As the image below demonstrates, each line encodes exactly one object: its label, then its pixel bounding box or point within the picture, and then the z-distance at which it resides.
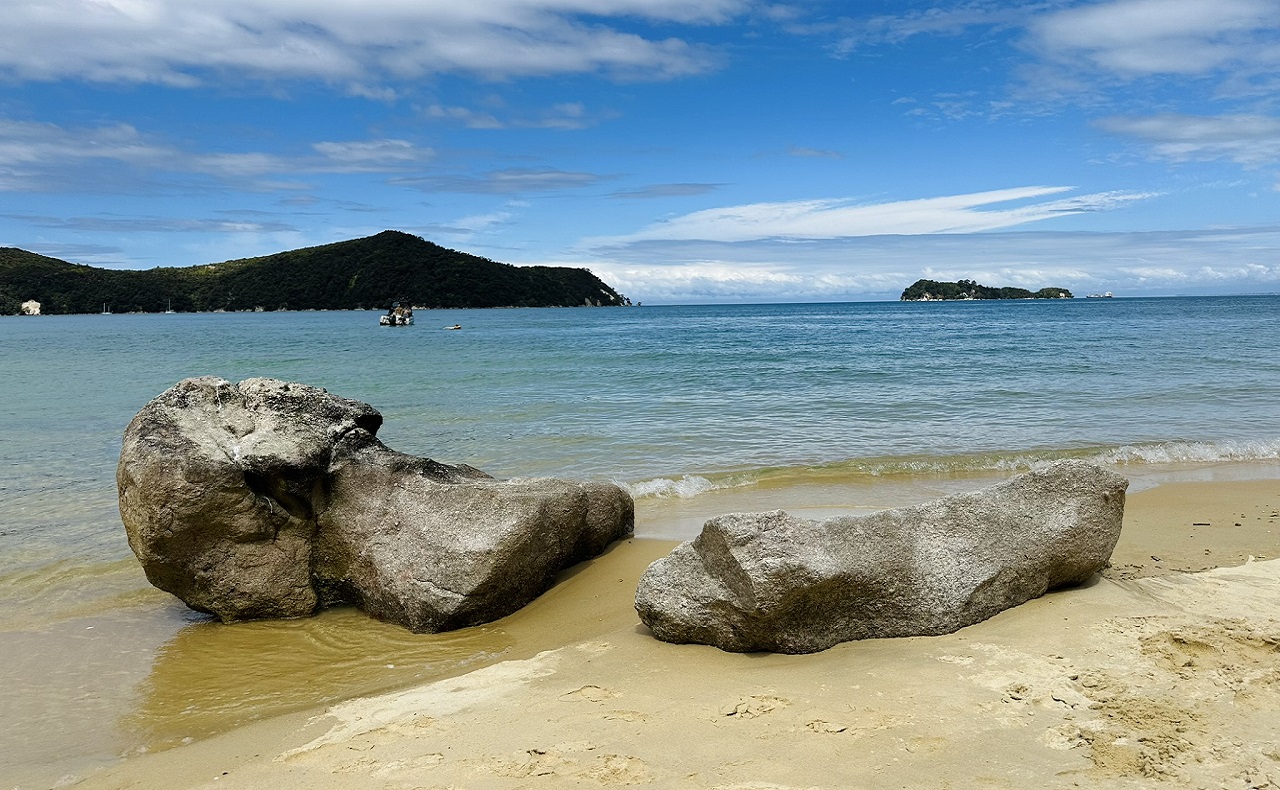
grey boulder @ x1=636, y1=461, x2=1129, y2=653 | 5.02
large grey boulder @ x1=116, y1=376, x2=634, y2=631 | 6.36
